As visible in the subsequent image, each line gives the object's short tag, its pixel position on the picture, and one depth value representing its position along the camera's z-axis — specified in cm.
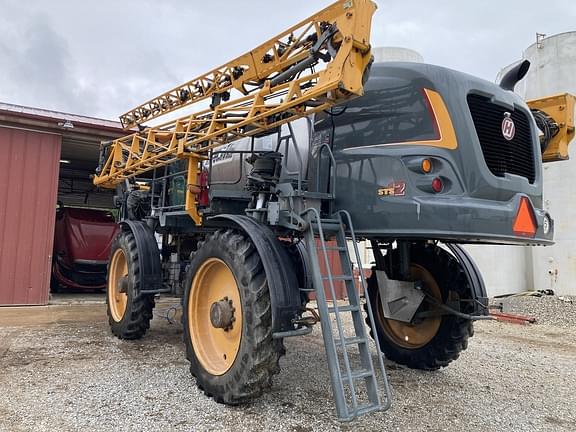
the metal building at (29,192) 835
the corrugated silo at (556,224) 1111
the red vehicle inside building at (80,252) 1088
